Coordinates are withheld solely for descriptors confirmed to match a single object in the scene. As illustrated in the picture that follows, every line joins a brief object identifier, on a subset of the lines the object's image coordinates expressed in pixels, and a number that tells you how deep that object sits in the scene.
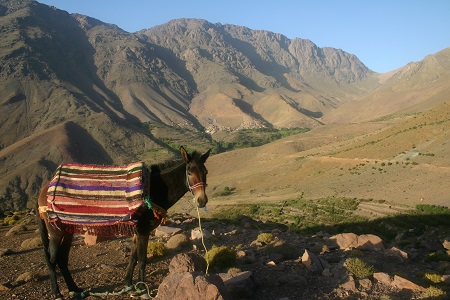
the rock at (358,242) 10.52
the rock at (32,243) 11.66
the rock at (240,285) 6.43
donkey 6.46
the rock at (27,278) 7.81
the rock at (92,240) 11.36
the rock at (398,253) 9.50
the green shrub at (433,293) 6.52
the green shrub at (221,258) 8.18
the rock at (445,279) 7.65
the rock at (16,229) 14.50
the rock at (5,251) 10.49
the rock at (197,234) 11.09
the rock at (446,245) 12.80
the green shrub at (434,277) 7.75
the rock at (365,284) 6.93
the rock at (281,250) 9.03
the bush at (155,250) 9.20
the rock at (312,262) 7.94
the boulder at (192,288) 5.40
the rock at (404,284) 6.90
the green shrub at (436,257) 10.11
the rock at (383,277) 7.15
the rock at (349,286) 6.87
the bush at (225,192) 48.81
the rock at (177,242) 10.04
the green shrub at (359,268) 7.48
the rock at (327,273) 7.63
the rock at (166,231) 12.52
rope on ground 6.70
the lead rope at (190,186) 6.36
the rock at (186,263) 7.07
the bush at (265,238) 10.91
